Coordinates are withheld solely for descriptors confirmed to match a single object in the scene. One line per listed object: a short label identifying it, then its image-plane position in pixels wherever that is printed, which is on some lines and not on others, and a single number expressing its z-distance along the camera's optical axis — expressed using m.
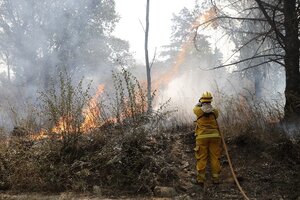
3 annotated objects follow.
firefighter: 7.11
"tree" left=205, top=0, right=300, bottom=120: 7.91
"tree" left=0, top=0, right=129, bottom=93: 22.95
